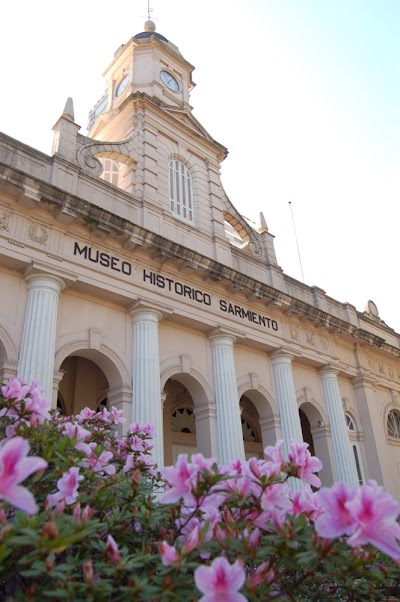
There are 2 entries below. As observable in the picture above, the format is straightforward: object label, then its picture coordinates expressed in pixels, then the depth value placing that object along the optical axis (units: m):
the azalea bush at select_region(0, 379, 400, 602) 1.63
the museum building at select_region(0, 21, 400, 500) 9.34
